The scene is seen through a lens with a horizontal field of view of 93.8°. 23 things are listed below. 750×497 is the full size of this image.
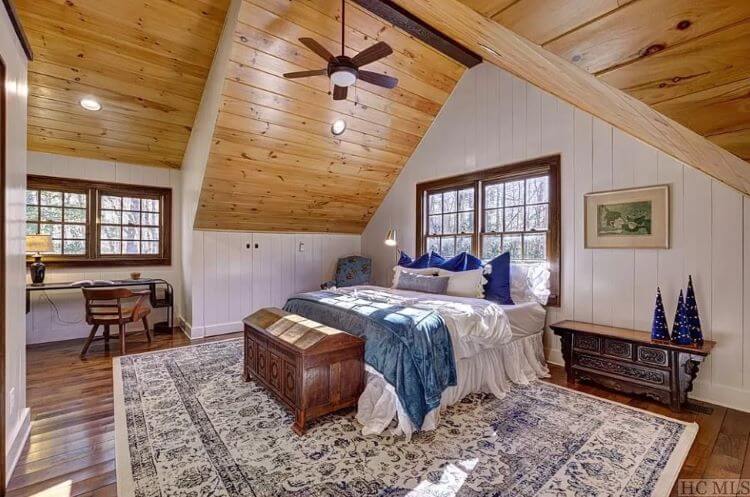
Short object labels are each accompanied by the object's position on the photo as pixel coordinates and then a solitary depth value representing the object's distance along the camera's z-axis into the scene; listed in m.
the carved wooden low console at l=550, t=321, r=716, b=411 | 2.57
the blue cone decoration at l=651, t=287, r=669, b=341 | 2.74
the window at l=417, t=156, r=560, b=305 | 3.69
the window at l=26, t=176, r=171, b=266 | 4.45
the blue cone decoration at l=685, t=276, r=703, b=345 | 2.62
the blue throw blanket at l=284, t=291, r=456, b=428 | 2.27
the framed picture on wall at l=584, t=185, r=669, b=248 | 2.98
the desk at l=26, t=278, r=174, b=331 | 4.05
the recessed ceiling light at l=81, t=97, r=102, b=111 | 3.85
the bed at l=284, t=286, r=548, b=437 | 2.29
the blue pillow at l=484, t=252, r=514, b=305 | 3.53
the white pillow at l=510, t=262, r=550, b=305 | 3.63
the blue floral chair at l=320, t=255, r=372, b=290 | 5.46
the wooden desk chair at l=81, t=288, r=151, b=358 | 3.79
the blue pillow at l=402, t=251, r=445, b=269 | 4.35
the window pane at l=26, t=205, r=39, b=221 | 4.36
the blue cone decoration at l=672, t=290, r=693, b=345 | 2.62
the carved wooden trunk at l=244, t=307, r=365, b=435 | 2.29
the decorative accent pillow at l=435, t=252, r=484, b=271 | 3.95
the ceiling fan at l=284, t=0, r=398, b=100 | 2.53
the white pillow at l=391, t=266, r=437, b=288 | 4.14
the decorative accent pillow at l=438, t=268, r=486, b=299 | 3.61
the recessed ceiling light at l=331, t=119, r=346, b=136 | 4.10
